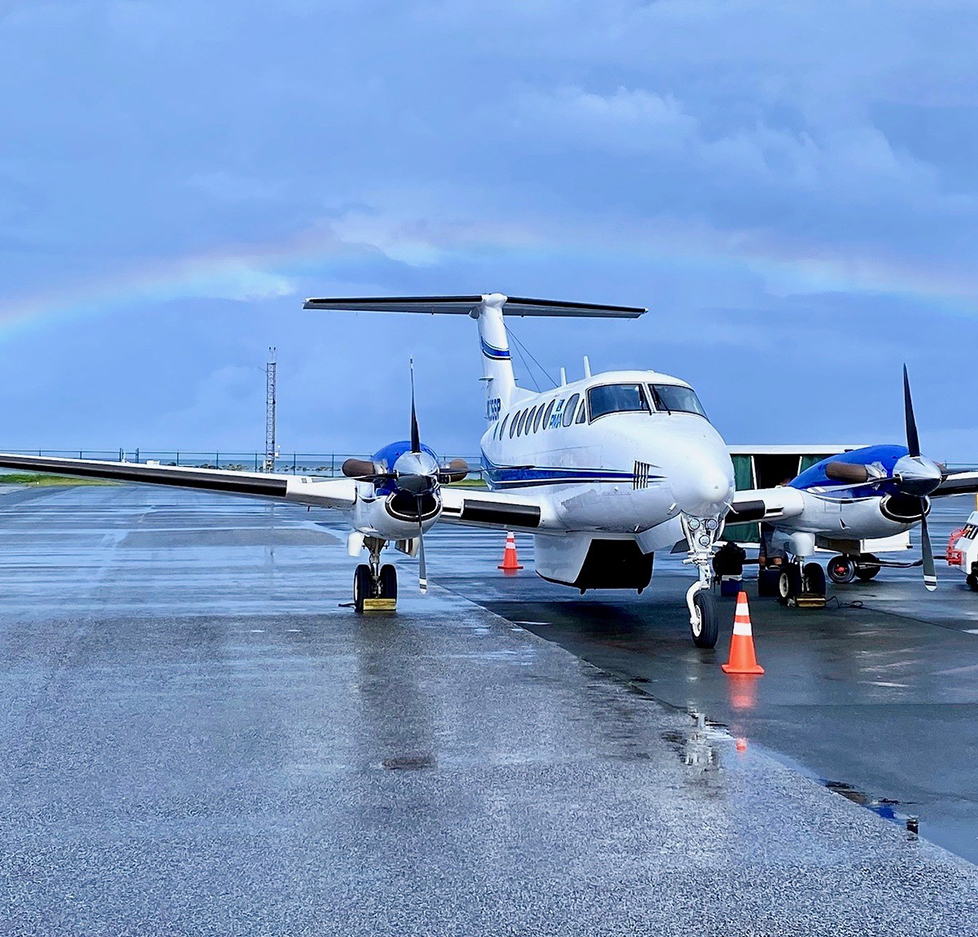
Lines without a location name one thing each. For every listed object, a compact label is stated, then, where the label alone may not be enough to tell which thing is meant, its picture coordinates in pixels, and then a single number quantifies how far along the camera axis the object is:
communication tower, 73.56
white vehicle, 19.64
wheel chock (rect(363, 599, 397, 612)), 15.97
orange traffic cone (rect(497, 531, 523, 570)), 23.08
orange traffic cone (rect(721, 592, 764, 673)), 11.02
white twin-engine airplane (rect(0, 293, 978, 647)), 13.25
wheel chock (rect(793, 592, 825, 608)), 17.39
